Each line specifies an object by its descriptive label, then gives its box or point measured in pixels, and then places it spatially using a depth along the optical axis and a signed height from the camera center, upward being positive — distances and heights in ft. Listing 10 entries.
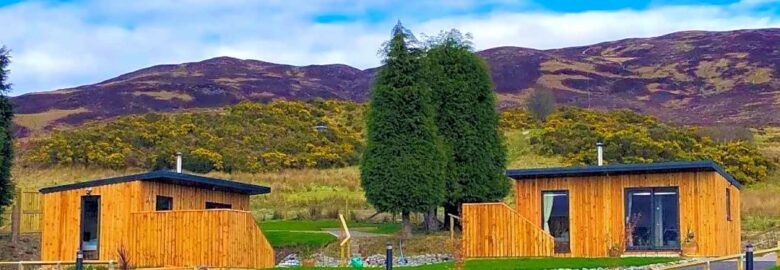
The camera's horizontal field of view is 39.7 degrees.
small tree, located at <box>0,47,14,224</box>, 101.65 +6.27
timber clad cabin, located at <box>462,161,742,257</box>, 82.84 -0.41
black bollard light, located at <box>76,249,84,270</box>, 62.08 -2.98
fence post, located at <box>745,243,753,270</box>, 54.39 -2.26
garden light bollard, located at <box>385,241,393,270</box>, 62.75 -2.97
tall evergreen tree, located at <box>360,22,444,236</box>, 103.04 +6.63
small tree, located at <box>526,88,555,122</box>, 257.96 +25.36
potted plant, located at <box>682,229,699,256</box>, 82.58 -2.75
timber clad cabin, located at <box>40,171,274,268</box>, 82.69 -1.41
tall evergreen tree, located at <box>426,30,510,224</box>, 114.01 +8.90
